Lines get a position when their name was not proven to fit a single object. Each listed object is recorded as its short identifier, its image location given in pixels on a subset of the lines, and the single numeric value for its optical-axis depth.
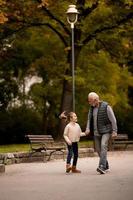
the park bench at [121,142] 30.23
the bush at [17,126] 38.78
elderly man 17.25
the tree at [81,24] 32.95
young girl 18.23
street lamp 26.20
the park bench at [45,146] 23.41
